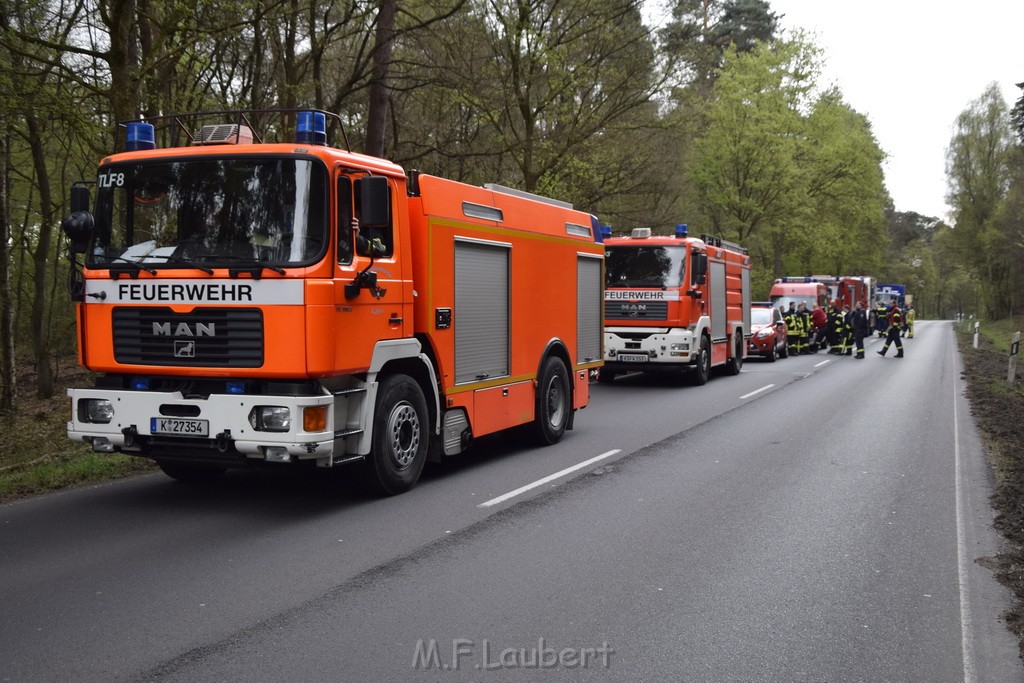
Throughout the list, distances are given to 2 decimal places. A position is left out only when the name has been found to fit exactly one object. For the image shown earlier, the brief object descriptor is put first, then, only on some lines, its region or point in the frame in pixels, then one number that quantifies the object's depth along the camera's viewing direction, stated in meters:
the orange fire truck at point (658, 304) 18.50
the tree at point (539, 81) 20.39
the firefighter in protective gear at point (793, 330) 31.50
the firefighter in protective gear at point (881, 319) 38.95
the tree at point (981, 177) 62.94
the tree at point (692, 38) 23.45
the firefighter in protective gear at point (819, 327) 31.78
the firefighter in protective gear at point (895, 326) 29.45
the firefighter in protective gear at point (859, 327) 29.27
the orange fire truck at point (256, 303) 6.91
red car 27.70
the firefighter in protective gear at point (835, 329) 30.93
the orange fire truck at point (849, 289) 41.59
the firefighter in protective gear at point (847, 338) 30.67
